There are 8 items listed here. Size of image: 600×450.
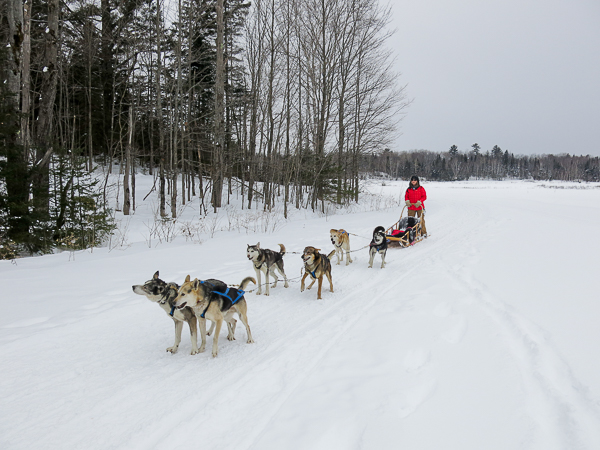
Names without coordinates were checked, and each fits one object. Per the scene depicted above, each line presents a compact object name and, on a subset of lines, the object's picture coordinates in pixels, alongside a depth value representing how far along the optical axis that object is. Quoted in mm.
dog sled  10070
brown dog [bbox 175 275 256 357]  3451
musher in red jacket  11281
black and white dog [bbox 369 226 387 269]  7721
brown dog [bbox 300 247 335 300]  5730
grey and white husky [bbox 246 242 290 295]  5699
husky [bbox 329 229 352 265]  7594
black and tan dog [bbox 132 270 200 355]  3503
